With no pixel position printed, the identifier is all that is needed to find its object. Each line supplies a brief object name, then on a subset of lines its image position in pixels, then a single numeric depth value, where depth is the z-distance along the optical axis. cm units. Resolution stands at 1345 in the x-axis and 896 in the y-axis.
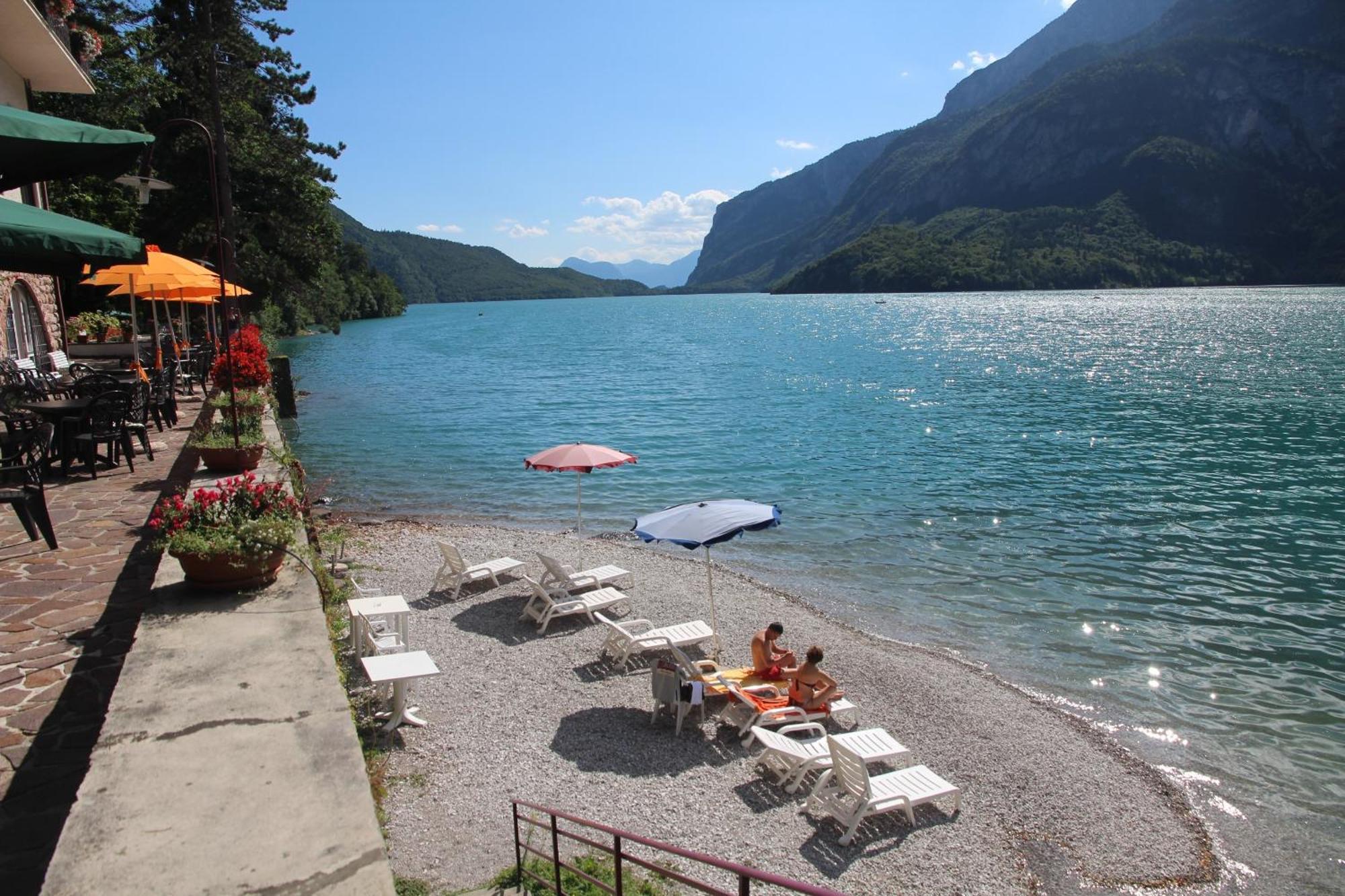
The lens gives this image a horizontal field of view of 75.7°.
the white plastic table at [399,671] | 766
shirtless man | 941
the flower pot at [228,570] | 575
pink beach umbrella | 1254
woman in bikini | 891
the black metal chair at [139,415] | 1188
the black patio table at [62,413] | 1048
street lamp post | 841
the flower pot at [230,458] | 941
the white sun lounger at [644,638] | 995
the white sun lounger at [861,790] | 706
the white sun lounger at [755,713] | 855
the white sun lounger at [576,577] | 1145
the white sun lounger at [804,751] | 773
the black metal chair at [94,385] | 1313
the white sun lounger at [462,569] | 1215
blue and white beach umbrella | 971
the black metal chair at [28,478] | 755
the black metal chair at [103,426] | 1079
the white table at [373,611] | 884
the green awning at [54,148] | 477
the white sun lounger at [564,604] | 1098
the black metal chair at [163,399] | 1420
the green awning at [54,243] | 429
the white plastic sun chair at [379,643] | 873
